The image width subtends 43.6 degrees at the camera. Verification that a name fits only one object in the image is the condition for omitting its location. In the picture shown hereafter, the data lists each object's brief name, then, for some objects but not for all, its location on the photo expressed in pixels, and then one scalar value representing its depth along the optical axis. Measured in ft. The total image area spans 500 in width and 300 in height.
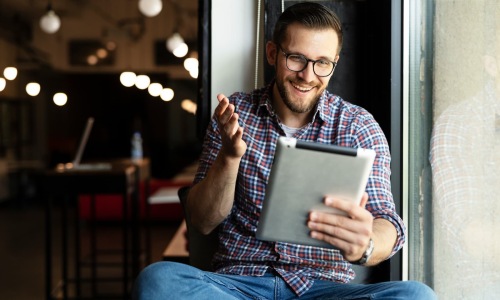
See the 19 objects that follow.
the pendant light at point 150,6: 17.87
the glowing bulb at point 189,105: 33.81
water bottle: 20.10
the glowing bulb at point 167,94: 32.91
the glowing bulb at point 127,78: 28.12
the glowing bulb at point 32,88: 29.19
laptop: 14.37
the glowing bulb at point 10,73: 26.71
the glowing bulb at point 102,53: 37.91
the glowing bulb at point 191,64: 23.40
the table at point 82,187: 13.55
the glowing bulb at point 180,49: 21.33
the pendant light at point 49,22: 20.72
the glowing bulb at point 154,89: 33.65
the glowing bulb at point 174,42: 22.50
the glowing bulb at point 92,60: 37.96
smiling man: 5.37
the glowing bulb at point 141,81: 29.32
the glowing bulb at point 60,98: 28.81
